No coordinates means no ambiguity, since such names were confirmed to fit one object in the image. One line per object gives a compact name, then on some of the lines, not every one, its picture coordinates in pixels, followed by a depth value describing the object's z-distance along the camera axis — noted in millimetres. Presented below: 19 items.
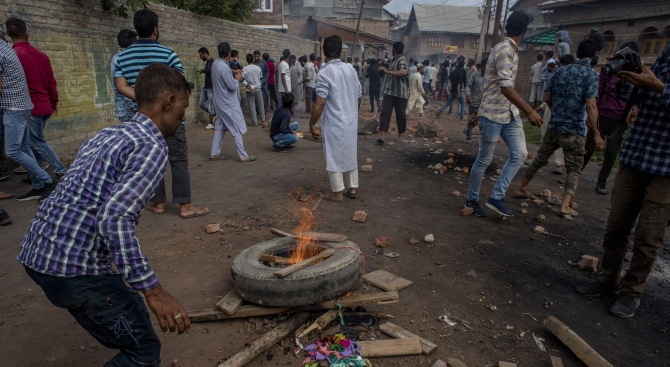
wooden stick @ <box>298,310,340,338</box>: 2551
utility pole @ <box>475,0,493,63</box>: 19584
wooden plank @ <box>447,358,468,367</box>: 2317
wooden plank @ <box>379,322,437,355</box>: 2459
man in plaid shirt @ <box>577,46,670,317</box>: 2744
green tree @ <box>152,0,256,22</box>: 13320
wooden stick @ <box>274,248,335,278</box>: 2598
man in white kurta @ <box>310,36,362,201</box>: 4754
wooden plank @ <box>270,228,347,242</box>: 3348
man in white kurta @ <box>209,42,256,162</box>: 6667
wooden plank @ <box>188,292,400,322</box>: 2662
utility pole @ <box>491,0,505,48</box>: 18078
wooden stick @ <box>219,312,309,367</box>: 2225
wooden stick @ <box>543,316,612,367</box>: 2297
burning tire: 2582
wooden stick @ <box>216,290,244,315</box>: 2621
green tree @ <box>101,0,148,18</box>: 7023
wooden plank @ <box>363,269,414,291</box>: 3125
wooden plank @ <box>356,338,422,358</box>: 2389
